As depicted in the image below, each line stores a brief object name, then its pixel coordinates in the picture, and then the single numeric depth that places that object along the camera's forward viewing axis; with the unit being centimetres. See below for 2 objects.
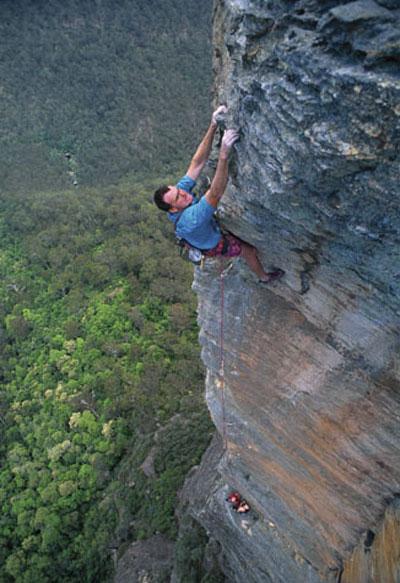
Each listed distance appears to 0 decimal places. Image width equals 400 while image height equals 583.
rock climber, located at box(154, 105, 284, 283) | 479
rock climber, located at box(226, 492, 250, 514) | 920
